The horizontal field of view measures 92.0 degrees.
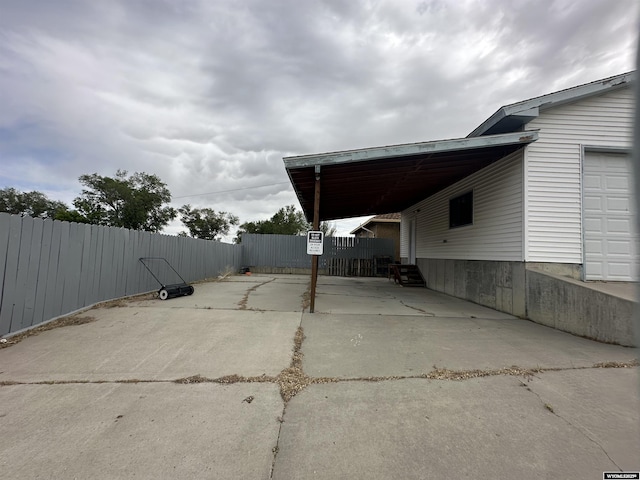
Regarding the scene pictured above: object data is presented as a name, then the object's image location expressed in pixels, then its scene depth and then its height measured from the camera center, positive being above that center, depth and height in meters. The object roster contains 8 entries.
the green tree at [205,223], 36.31 +3.23
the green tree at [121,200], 27.17 +4.13
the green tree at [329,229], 36.17 +3.15
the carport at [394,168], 6.16 +2.20
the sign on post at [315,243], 6.66 +0.24
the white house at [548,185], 6.14 +1.69
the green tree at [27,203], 31.14 +3.99
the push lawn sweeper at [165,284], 7.80 -1.00
